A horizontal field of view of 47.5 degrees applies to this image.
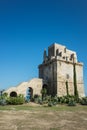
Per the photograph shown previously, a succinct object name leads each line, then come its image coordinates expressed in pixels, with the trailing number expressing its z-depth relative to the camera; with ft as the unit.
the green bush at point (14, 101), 45.14
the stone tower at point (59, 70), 62.41
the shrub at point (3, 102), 41.67
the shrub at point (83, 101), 51.04
